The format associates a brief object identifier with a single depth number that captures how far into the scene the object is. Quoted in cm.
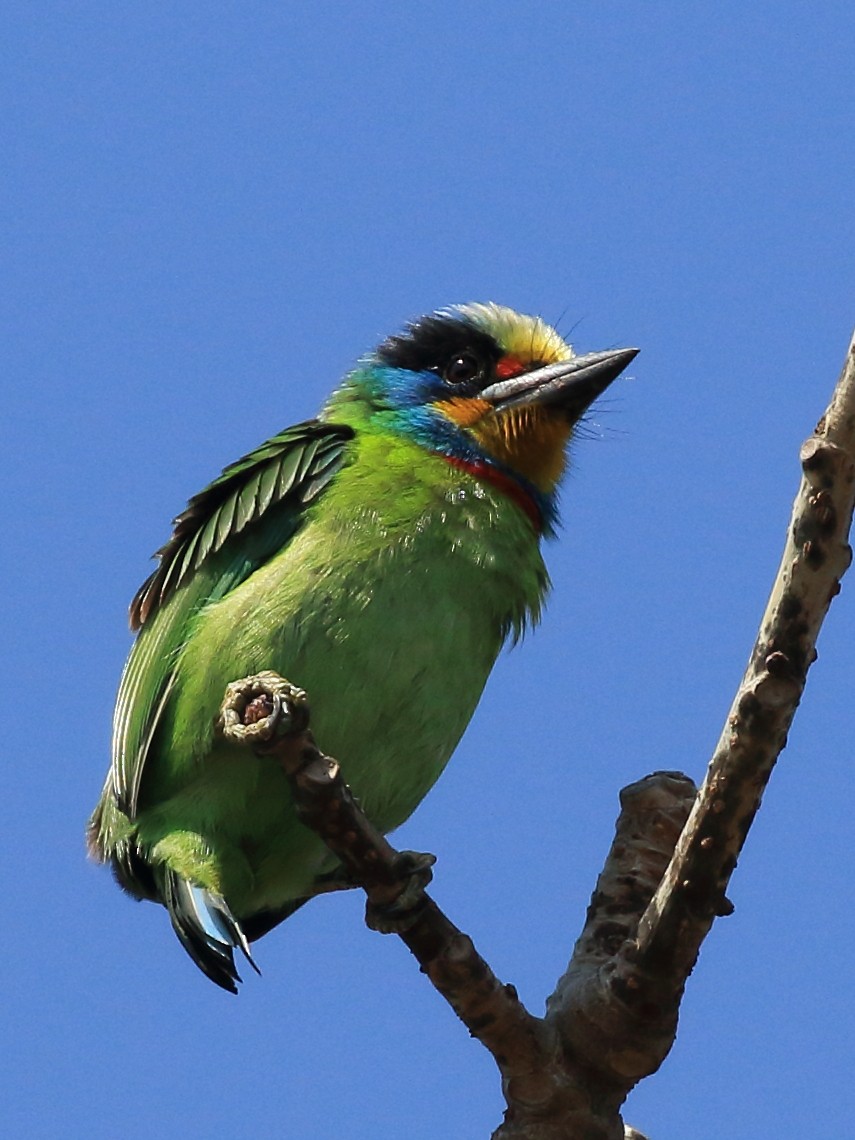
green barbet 1041
